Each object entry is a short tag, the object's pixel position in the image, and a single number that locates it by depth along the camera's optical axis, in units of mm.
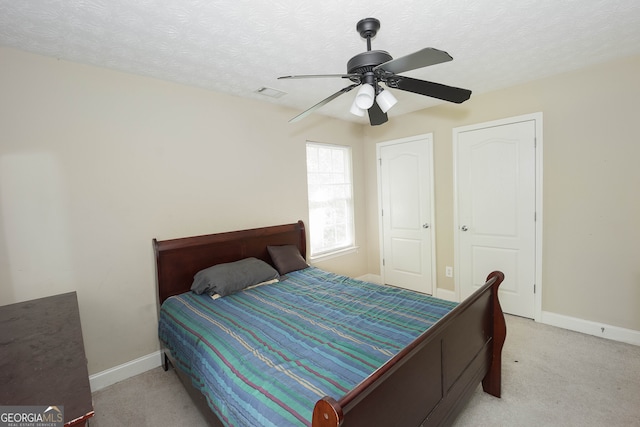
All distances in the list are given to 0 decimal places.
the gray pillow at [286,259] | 3072
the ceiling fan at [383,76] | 1372
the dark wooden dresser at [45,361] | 902
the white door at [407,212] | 3838
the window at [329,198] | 3869
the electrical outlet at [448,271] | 3702
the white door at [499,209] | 3062
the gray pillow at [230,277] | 2453
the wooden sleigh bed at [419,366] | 1040
